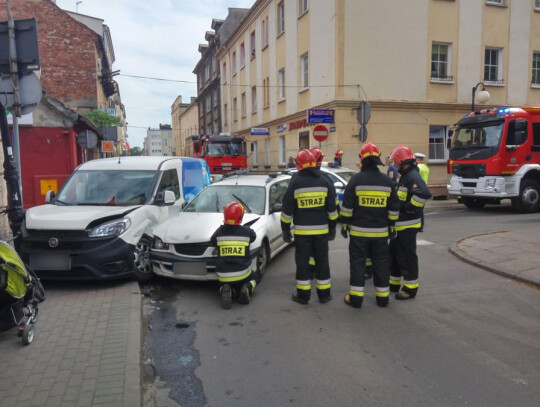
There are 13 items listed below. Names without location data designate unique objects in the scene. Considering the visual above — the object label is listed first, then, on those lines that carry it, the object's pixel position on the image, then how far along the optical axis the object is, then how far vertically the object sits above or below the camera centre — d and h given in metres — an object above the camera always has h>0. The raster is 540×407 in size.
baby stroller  3.86 -1.20
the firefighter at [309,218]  5.29 -0.70
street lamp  18.14 +2.61
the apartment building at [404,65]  17.00 +4.01
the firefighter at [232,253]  5.31 -1.13
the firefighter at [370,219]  5.12 -0.71
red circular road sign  15.59 +1.02
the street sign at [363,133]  15.79 +0.96
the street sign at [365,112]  15.73 +1.73
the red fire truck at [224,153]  23.52 +0.51
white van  5.68 -0.78
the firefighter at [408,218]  5.42 -0.76
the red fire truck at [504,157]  12.31 -0.01
